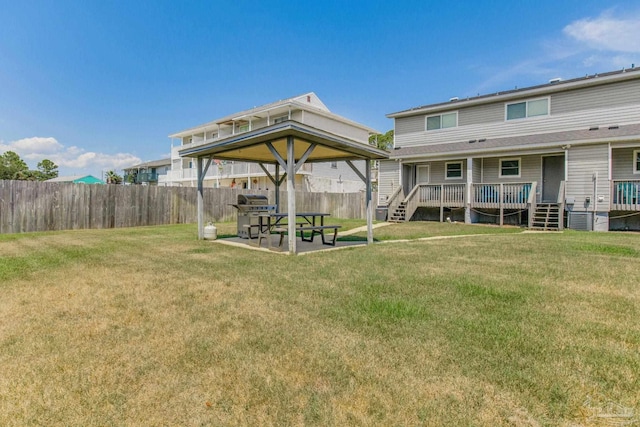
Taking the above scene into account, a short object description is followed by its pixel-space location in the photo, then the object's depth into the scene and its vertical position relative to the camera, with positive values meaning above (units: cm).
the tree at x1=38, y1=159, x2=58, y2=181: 6578 +803
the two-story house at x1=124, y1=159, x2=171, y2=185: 4325 +506
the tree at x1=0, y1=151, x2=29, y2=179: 5862 +810
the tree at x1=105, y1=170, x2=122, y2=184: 4497 +431
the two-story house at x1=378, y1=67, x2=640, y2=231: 1336 +253
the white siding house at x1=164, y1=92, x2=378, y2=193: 2380 +385
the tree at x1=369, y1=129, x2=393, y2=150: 4434 +937
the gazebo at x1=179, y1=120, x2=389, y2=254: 746 +166
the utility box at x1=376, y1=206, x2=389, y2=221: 1755 -13
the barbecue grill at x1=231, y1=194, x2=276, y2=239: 974 -1
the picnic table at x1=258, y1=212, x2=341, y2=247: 806 -64
